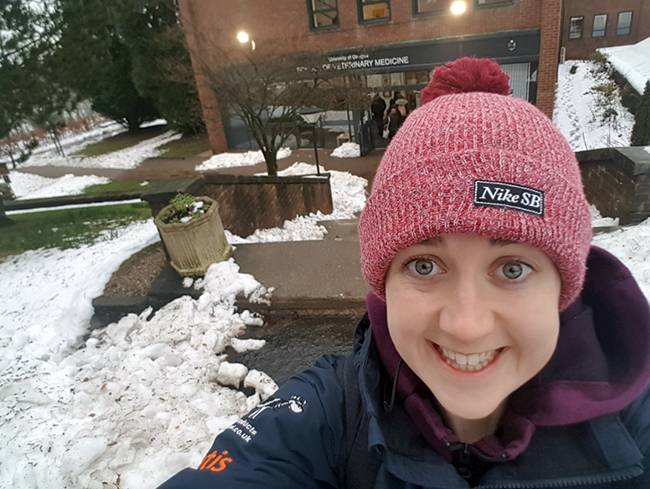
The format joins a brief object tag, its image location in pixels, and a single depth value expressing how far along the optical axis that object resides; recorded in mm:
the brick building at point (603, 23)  26938
